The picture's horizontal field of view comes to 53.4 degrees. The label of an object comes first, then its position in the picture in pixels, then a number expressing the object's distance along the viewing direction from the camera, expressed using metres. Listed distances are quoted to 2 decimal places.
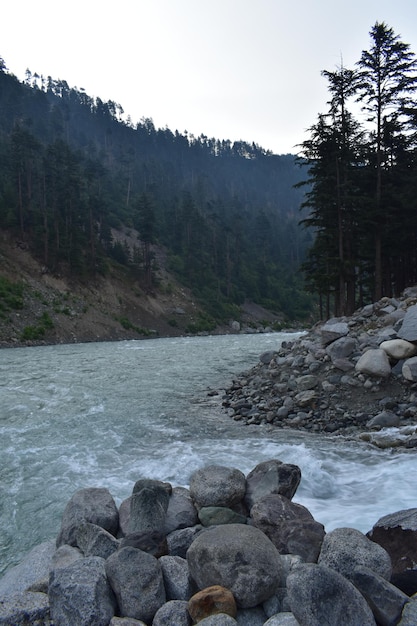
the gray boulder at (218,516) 5.54
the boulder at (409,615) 3.45
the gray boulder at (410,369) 11.73
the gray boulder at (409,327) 12.75
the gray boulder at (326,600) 3.40
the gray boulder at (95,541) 4.95
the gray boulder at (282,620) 3.54
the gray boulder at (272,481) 6.23
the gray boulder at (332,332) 15.73
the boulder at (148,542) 4.79
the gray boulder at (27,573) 4.70
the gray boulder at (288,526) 4.76
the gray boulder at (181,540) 5.06
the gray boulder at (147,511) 5.36
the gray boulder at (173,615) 3.81
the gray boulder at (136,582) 3.99
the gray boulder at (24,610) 3.79
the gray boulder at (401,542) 4.14
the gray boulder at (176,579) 4.26
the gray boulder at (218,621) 3.53
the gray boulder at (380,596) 3.56
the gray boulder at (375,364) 12.41
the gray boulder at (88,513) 5.46
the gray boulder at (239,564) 3.96
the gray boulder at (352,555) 4.08
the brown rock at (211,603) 3.75
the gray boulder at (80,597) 3.79
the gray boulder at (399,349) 12.57
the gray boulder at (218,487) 5.96
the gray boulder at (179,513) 5.66
